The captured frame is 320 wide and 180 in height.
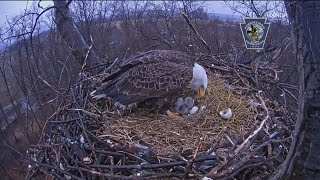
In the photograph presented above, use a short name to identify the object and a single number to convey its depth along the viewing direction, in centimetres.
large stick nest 233
